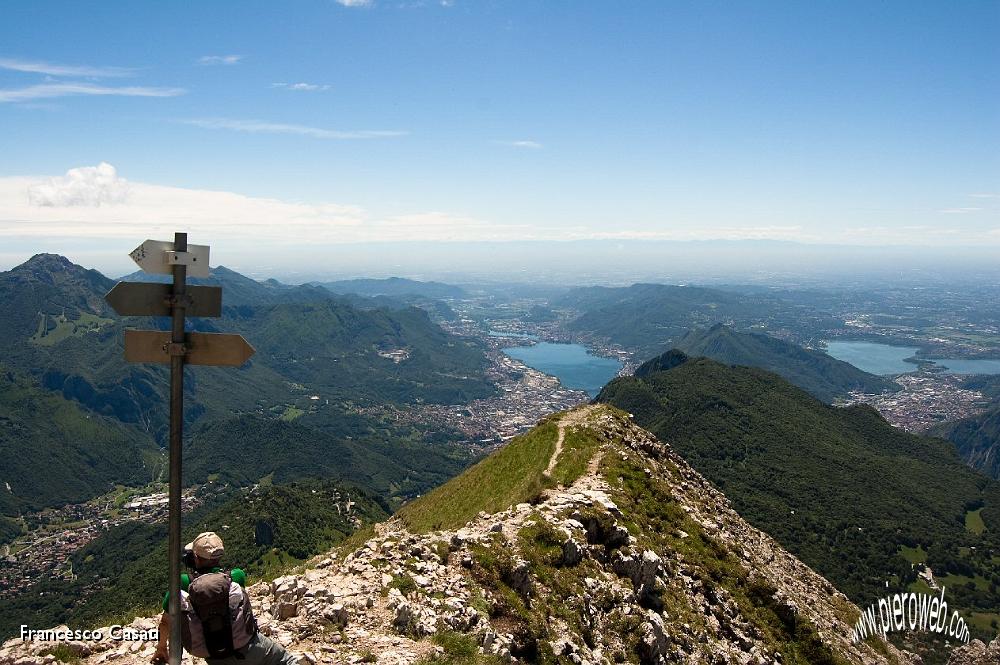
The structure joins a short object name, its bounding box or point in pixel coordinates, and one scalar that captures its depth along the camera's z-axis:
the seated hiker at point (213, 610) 8.62
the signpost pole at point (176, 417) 7.80
